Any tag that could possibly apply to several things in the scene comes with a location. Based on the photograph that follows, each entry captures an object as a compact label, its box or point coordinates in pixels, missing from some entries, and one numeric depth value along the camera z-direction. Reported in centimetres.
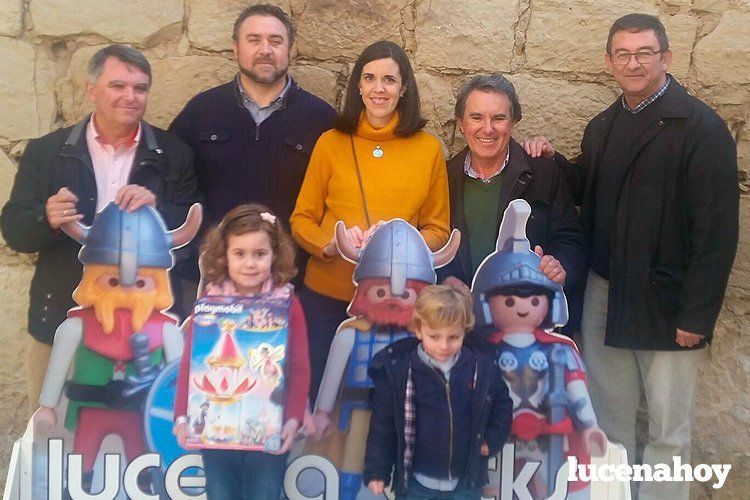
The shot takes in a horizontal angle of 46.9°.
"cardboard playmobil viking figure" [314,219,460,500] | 287
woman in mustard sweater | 290
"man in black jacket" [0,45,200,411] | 286
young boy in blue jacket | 270
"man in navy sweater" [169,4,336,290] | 306
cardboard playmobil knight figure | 289
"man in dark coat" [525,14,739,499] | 295
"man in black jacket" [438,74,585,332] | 297
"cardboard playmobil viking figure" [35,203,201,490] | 286
